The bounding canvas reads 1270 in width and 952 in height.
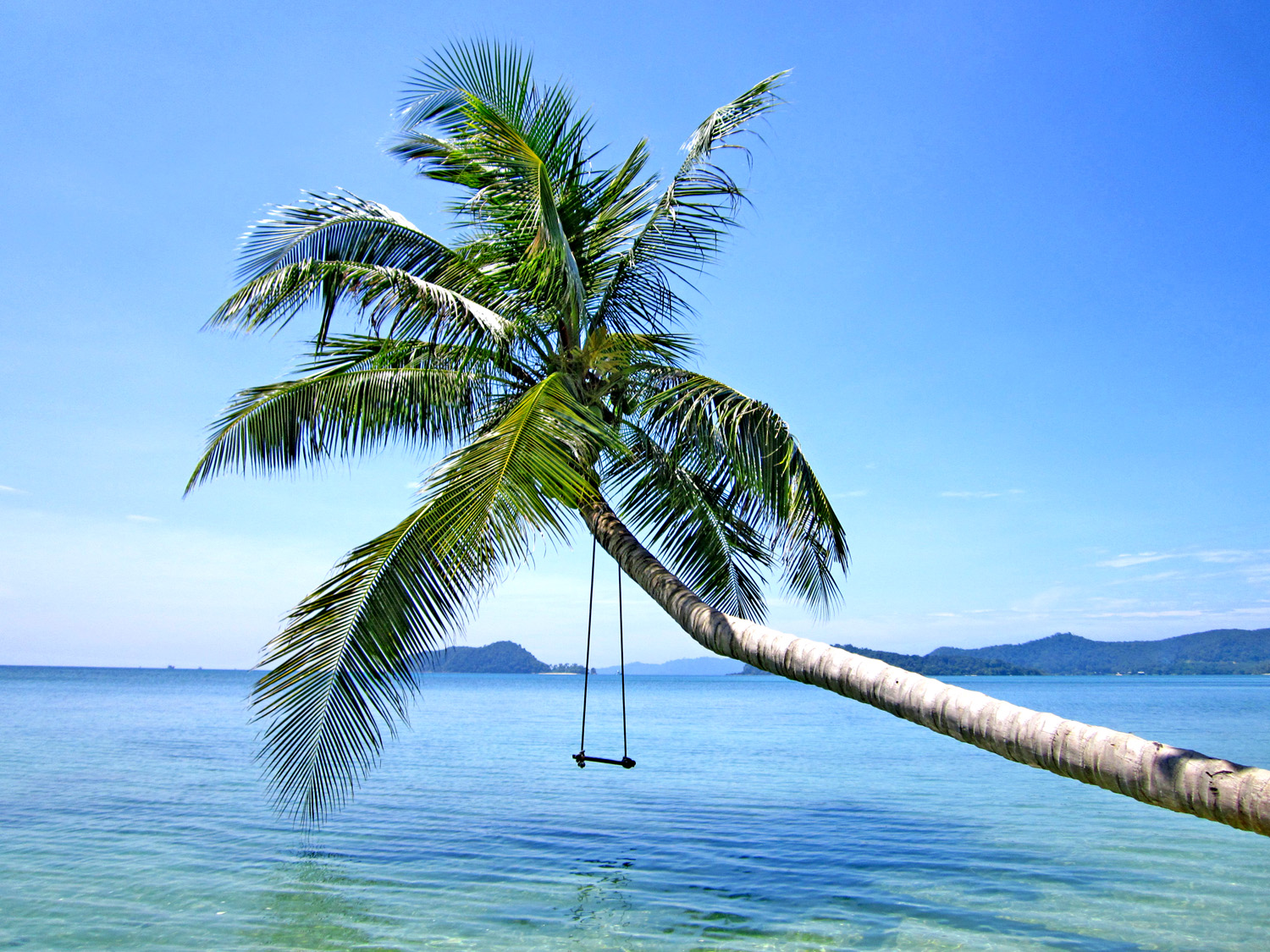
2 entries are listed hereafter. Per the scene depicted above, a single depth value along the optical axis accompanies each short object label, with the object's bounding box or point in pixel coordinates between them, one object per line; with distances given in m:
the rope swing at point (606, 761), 6.92
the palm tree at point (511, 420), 4.65
